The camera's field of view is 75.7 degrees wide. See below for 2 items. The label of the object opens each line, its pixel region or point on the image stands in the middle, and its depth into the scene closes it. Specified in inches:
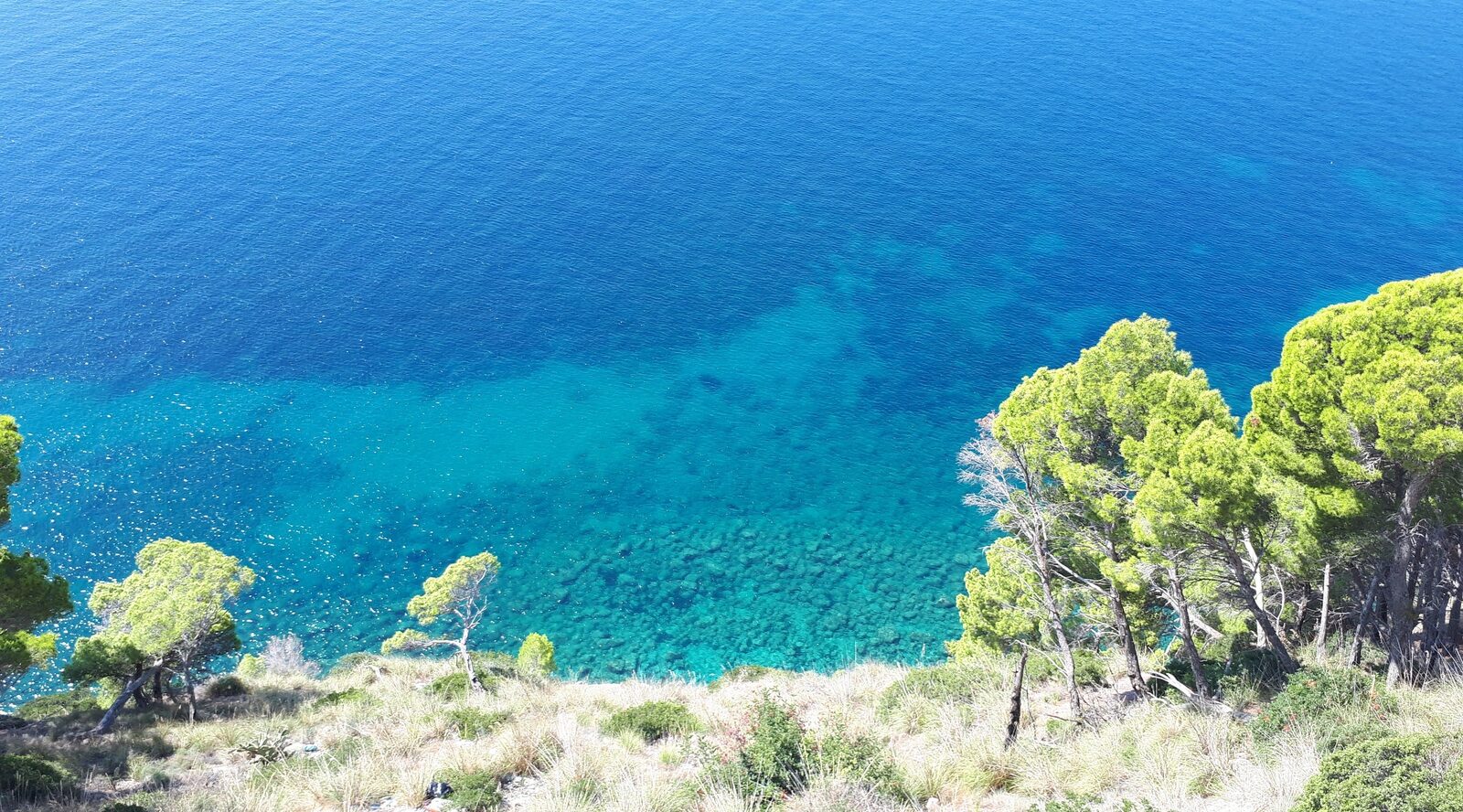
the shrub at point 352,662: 1314.0
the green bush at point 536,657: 1256.2
